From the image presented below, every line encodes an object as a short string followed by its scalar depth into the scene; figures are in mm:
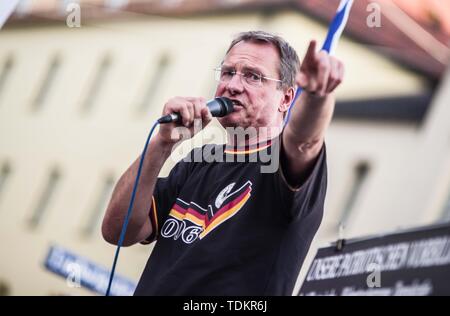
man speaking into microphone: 6352
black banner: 7104
